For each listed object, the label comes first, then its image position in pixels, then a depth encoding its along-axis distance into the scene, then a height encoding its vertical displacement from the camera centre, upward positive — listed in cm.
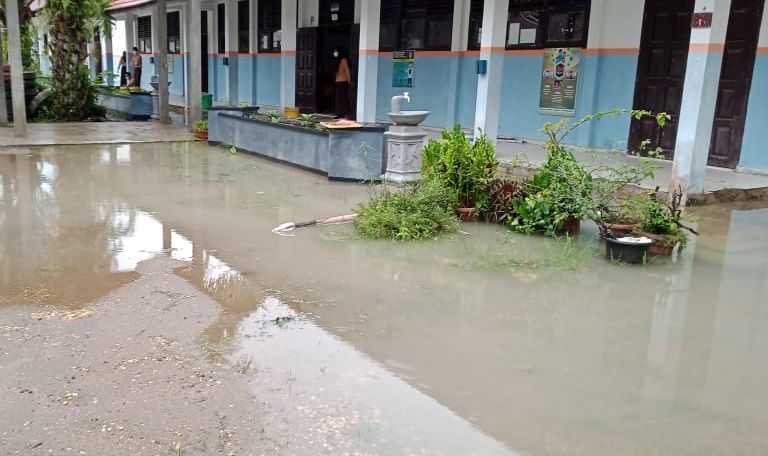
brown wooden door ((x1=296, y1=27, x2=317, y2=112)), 1744 +37
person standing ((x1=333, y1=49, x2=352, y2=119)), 1650 -12
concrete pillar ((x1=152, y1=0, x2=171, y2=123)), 1596 +48
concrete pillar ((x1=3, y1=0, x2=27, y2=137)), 1186 +2
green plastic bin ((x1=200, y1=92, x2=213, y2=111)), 1714 -56
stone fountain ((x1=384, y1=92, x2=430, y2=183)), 907 -80
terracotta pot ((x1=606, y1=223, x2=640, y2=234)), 611 -118
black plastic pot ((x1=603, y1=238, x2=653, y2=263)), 585 -133
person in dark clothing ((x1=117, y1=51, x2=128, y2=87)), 2419 +1
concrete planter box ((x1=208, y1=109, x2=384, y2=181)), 952 -99
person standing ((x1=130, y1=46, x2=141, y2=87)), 2210 +14
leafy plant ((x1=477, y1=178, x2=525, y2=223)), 713 -114
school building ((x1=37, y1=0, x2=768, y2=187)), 948 +49
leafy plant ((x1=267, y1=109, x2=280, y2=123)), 1147 -63
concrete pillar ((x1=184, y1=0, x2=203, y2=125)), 1410 +67
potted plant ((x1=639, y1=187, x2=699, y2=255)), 616 -118
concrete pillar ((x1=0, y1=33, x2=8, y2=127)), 1404 -78
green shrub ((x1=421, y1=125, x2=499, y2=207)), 725 -83
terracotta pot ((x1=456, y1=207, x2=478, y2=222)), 733 -134
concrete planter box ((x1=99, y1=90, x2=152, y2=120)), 1750 -83
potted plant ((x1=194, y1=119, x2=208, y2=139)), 1384 -108
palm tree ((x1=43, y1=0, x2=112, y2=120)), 1499 +44
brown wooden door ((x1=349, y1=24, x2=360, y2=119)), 1628 +51
